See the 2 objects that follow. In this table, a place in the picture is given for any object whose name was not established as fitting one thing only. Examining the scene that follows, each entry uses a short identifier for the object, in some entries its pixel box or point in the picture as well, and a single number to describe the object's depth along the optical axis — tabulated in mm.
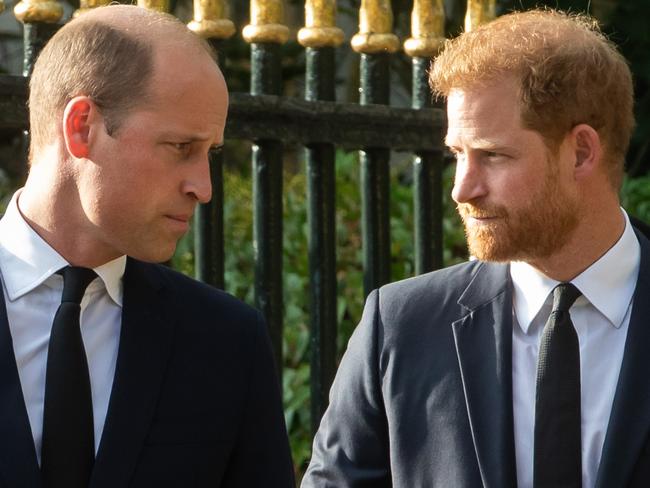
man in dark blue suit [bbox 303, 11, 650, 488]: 6695
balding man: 6117
